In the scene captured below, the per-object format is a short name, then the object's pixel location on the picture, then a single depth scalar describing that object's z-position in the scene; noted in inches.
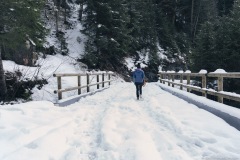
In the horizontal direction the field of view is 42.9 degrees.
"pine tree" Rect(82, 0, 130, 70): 1203.9
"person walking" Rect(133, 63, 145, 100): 571.5
